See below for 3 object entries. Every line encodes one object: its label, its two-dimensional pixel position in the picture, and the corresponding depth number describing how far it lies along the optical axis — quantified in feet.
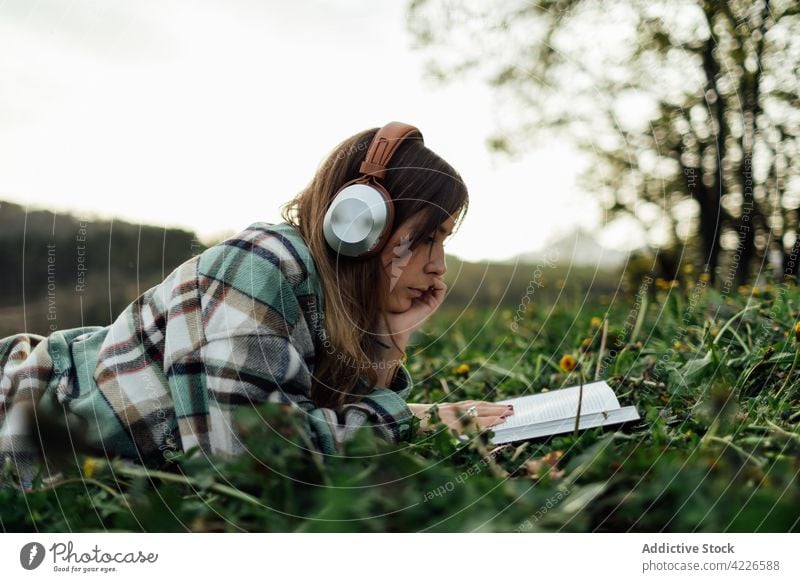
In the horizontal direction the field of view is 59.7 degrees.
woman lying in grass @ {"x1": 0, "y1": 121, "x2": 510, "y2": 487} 3.11
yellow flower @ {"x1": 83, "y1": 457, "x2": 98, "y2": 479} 3.12
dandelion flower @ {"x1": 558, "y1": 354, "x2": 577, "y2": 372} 4.79
